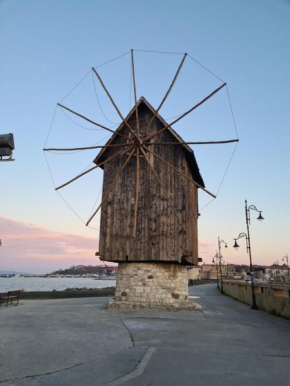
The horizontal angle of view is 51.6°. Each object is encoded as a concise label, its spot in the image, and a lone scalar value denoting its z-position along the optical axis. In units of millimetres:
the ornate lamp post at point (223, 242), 39644
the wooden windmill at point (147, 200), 17281
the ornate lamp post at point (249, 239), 19828
